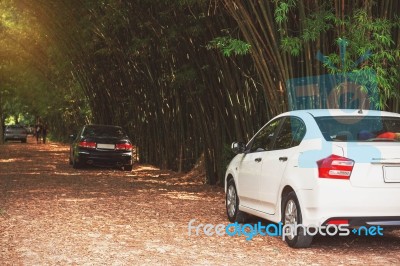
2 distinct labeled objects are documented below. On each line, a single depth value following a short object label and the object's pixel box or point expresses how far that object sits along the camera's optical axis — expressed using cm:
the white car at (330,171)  1094
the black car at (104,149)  3218
